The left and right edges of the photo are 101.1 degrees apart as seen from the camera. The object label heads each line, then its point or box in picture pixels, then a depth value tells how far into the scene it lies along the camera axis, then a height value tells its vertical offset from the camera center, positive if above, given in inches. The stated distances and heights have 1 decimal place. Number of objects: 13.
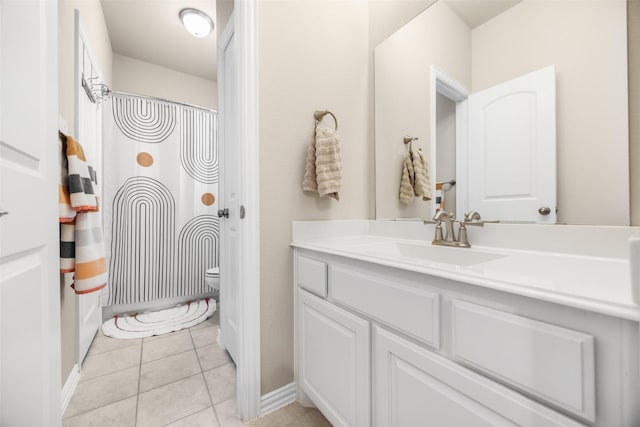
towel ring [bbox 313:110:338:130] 52.7 +20.0
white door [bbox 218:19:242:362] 61.2 +5.1
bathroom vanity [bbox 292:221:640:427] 17.6 -10.7
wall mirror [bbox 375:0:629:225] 30.7 +16.9
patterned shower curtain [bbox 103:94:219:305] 90.7 +6.4
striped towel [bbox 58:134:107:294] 41.7 -1.4
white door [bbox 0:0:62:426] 19.8 -0.1
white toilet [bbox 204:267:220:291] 92.4 -22.5
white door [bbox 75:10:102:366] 58.6 +21.5
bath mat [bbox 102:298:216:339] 79.2 -35.4
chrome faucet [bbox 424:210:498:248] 41.5 -2.6
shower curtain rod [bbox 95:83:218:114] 79.0 +41.5
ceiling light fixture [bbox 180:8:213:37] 84.5 +63.6
